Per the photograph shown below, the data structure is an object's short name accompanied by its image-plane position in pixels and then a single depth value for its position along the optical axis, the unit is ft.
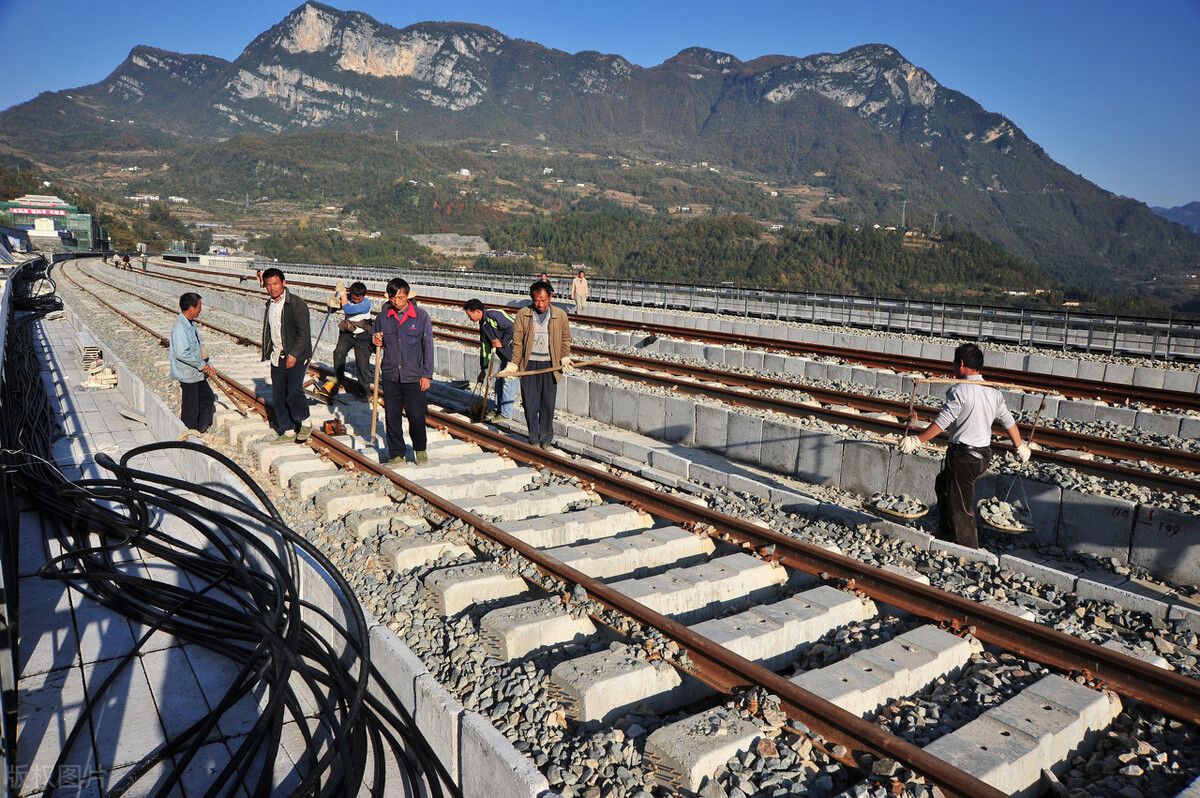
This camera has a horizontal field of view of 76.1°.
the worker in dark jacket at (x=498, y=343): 34.58
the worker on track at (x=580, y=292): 84.94
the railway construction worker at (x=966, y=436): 19.94
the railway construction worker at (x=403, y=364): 26.00
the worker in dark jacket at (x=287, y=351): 28.48
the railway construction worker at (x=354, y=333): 38.29
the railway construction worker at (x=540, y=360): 29.91
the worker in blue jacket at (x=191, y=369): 29.91
